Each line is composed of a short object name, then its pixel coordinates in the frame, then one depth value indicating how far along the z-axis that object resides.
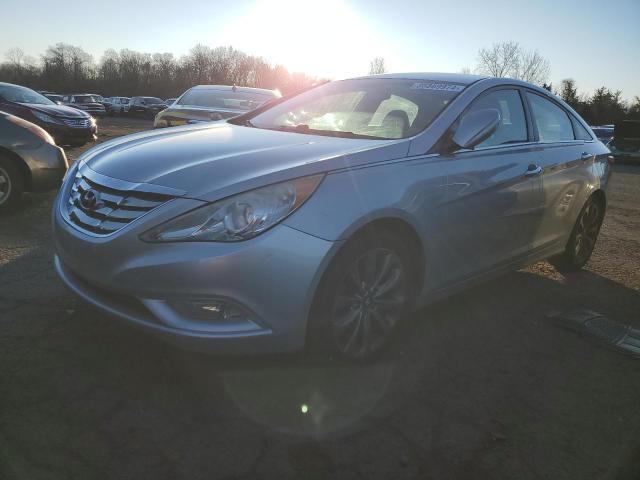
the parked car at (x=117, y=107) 42.66
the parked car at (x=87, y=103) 35.84
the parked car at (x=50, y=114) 11.07
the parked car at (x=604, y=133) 22.92
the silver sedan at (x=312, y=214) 2.27
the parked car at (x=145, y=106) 40.31
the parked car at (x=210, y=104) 8.09
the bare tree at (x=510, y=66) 49.78
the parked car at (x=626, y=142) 21.67
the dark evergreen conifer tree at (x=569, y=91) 47.62
